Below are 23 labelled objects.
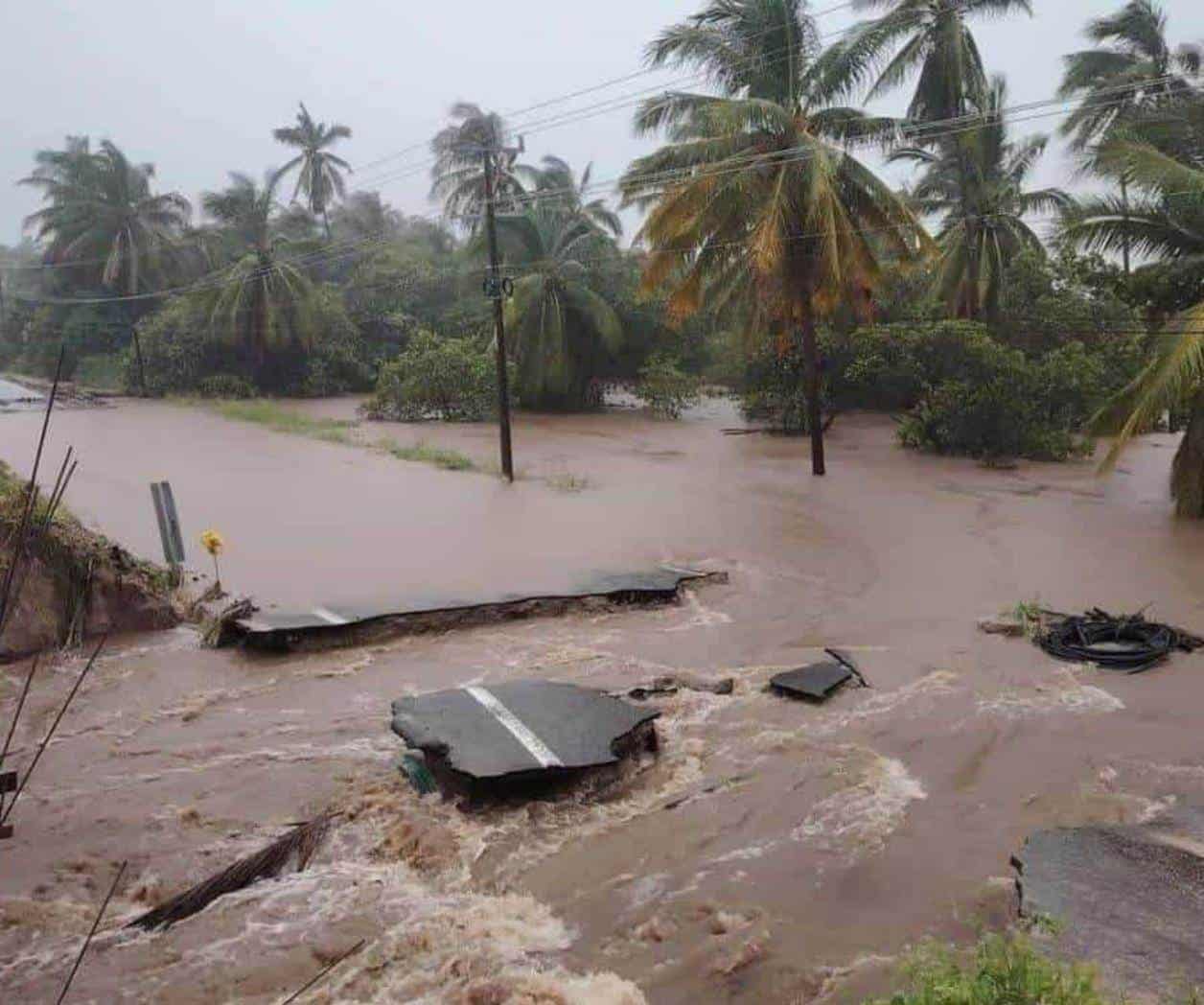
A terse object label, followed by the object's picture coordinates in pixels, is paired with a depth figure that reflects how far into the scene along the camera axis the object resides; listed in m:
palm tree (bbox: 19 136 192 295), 38.94
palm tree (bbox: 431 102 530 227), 29.66
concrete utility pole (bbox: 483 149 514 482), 17.22
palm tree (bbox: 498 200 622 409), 27.39
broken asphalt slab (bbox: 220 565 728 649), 8.41
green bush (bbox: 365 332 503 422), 27.92
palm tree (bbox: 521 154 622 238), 29.20
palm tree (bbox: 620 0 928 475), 15.76
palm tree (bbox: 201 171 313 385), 34.16
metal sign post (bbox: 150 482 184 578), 10.21
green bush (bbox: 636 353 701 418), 27.91
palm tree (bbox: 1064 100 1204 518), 11.14
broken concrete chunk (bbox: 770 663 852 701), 6.98
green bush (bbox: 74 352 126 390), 40.06
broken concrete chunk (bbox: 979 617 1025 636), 8.54
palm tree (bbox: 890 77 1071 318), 22.84
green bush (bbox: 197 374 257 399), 36.41
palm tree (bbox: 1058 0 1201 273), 23.61
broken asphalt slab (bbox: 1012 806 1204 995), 3.66
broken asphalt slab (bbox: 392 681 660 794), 5.52
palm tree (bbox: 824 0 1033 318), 20.86
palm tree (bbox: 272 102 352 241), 47.03
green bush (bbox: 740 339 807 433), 23.20
